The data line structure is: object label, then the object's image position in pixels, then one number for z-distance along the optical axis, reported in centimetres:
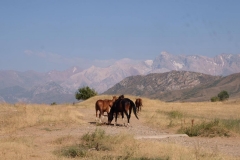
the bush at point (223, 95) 11781
